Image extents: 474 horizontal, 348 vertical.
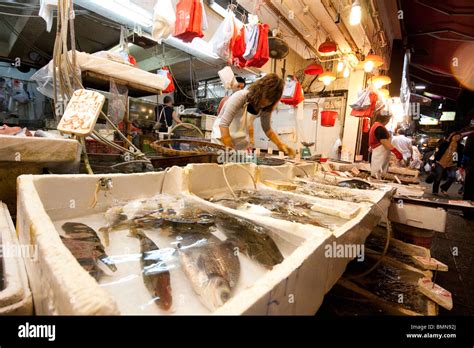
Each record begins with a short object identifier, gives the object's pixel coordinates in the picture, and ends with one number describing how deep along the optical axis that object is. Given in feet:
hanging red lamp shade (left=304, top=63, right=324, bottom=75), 21.89
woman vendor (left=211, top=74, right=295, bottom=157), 10.62
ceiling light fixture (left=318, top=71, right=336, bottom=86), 23.34
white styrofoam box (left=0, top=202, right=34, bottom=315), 2.11
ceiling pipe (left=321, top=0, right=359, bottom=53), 17.60
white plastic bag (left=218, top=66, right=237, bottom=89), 19.44
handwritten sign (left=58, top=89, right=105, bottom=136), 4.90
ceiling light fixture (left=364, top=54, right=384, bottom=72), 19.24
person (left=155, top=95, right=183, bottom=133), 22.54
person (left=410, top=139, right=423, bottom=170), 38.86
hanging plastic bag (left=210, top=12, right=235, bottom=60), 14.90
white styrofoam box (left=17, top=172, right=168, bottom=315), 1.58
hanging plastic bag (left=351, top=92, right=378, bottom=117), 23.21
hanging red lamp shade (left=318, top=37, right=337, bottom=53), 18.79
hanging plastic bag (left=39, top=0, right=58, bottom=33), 8.02
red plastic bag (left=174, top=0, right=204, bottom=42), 12.04
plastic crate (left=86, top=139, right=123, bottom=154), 10.29
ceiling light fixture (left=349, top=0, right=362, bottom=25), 14.79
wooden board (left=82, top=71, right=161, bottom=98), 8.58
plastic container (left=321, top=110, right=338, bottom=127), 24.98
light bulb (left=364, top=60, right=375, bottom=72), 19.59
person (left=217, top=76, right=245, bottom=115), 19.57
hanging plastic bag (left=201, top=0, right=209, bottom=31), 13.35
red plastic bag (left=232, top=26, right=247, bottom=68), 15.31
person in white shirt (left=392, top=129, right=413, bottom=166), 29.55
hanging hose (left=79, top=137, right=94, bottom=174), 4.91
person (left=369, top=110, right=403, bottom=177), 16.85
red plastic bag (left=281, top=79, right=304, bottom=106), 22.16
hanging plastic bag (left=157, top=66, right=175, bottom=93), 19.52
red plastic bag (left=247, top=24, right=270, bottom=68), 15.29
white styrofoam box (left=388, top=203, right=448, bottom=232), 8.99
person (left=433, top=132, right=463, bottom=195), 27.91
